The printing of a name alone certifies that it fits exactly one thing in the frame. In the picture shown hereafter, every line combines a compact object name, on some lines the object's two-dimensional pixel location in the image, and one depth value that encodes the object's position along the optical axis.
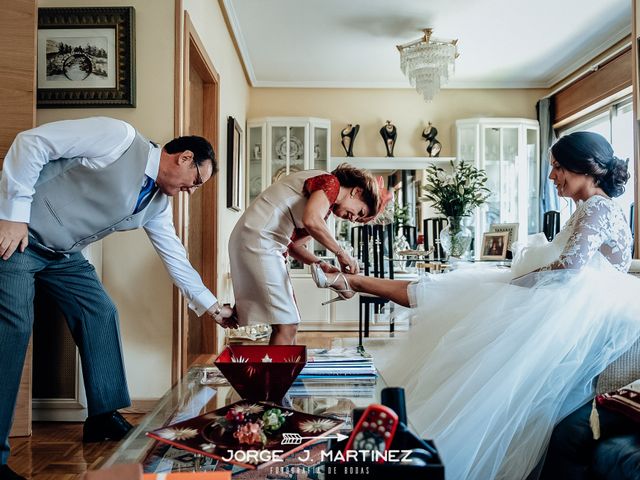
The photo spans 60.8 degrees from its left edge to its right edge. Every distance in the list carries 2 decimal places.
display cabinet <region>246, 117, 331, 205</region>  5.87
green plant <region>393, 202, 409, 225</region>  5.99
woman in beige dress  2.30
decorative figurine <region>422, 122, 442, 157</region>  6.09
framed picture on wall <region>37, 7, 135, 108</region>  2.59
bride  1.44
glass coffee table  0.94
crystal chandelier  4.57
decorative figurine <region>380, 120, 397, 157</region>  6.05
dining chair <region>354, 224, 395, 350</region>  4.19
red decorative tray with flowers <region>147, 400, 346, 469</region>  0.92
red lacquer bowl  1.20
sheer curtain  5.79
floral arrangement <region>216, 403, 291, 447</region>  0.98
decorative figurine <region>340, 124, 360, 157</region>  6.08
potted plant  3.61
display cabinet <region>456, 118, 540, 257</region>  5.92
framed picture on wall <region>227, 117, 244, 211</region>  4.55
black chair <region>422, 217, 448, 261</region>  4.93
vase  3.66
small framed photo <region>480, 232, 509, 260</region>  3.79
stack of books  1.55
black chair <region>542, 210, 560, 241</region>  4.43
